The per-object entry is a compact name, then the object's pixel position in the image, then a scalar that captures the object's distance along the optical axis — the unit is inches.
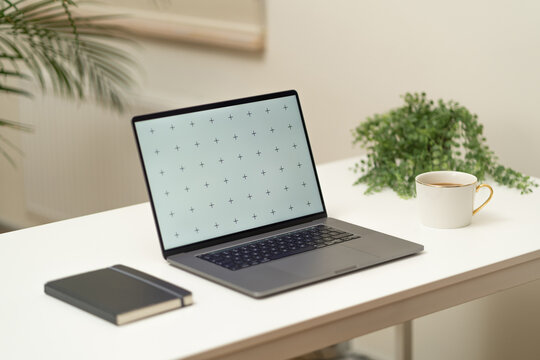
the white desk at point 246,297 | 79.3
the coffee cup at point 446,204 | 95.2
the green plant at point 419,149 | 105.7
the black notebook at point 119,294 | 81.6
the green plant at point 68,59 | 134.0
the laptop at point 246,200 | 88.9
